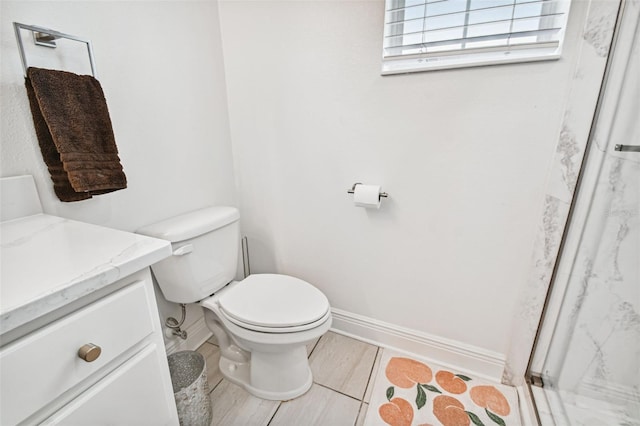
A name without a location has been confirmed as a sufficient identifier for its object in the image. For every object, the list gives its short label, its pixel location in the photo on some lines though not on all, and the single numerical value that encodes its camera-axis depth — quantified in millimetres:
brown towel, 828
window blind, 988
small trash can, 1058
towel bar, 770
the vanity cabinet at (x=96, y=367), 458
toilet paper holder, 1307
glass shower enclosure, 860
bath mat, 1177
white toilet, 1115
